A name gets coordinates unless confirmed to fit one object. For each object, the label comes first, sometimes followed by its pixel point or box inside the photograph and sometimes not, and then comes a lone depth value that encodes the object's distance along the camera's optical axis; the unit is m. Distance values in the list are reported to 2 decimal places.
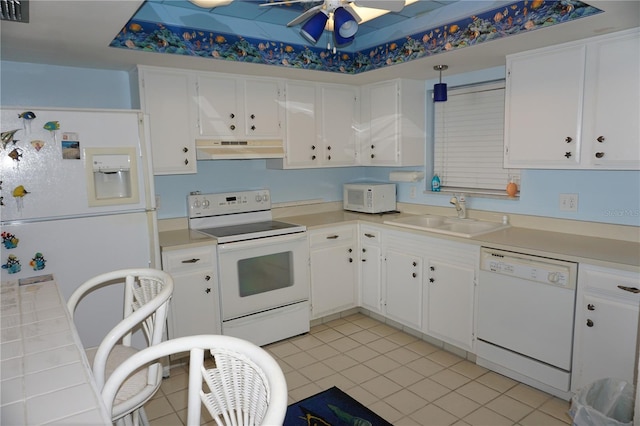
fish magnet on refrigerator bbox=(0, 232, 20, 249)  2.44
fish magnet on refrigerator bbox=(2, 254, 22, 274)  2.46
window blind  3.55
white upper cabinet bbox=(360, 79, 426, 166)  3.91
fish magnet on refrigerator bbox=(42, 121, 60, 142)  2.52
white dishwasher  2.57
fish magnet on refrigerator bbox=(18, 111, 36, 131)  2.45
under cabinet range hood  3.38
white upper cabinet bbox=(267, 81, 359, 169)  3.86
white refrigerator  2.46
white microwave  4.14
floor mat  2.52
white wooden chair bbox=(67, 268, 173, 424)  1.53
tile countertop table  0.94
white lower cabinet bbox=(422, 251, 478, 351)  3.09
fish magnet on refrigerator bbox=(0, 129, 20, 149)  2.41
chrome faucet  3.68
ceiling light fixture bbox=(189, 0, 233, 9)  2.48
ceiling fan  2.13
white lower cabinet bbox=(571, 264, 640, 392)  2.30
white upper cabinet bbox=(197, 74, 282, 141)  3.40
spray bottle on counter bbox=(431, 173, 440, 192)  4.02
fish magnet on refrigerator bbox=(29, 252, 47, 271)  2.54
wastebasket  1.96
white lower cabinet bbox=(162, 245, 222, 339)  3.09
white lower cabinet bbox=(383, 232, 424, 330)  3.46
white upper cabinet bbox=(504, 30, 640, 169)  2.49
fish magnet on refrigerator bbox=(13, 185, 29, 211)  2.46
